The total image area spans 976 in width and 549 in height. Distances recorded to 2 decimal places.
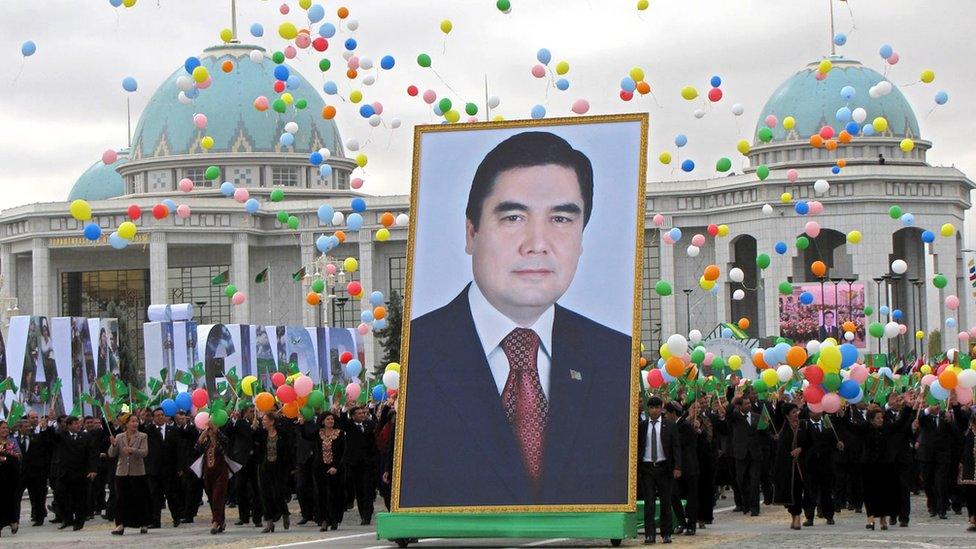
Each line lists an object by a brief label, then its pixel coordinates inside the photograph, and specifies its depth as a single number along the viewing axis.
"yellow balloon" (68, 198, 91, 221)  29.42
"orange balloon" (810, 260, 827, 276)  35.38
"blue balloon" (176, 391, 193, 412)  28.48
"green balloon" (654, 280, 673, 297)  31.14
